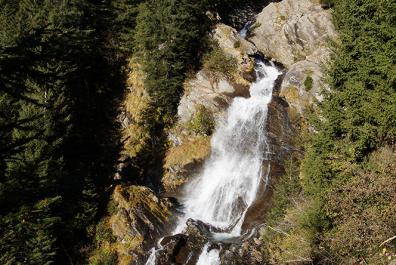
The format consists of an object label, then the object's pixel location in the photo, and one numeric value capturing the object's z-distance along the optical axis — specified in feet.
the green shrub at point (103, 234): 84.99
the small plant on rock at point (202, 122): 118.52
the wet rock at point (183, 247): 78.69
